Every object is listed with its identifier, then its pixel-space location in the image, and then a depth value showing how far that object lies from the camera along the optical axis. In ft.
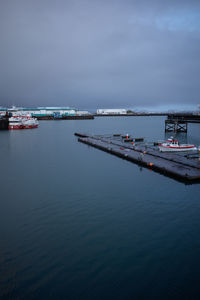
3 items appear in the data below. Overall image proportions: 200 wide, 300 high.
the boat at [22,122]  348.14
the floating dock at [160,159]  82.74
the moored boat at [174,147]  129.39
